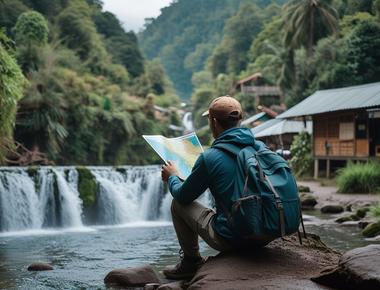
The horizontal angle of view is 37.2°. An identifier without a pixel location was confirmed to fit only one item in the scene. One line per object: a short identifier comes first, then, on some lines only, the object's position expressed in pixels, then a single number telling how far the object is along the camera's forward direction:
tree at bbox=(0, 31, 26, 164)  12.66
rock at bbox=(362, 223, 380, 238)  10.11
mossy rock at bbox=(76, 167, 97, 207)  16.70
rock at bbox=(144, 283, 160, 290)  5.04
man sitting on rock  3.90
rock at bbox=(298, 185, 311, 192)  19.27
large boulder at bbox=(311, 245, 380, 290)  3.72
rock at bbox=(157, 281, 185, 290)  4.46
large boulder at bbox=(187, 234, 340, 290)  3.79
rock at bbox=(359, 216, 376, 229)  11.28
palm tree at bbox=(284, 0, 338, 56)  36.97
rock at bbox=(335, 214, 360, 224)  12.88
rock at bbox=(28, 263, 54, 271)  7.07
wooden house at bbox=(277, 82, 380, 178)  20.70
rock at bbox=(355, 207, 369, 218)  13.09
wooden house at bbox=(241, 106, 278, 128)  39.81
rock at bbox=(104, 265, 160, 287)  5.49
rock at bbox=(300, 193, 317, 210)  16.42
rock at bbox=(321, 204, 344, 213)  14.98
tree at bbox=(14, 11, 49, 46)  34.84
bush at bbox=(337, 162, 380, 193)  17.89
